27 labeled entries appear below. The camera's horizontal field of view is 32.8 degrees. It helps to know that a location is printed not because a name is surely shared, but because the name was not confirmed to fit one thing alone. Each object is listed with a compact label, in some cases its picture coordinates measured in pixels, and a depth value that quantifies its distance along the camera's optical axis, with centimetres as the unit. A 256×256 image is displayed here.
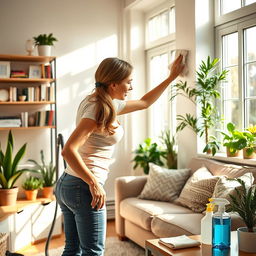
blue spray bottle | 193
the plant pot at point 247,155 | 354
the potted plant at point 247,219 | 208
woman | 192
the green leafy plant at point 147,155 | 494
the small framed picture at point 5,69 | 470
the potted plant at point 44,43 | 479
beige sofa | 320
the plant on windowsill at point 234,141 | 356
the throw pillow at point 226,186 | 297
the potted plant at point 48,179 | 462
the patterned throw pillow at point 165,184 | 393
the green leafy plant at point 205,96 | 390
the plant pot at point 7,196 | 430
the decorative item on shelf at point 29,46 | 480
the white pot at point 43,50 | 479
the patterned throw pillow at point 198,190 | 343
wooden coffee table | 205
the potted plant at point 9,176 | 430
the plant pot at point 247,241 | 208
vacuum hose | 375
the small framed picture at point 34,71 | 484
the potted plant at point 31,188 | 455
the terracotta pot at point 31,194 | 455
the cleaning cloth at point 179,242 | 217
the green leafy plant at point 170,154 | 465
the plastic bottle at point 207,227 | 208
